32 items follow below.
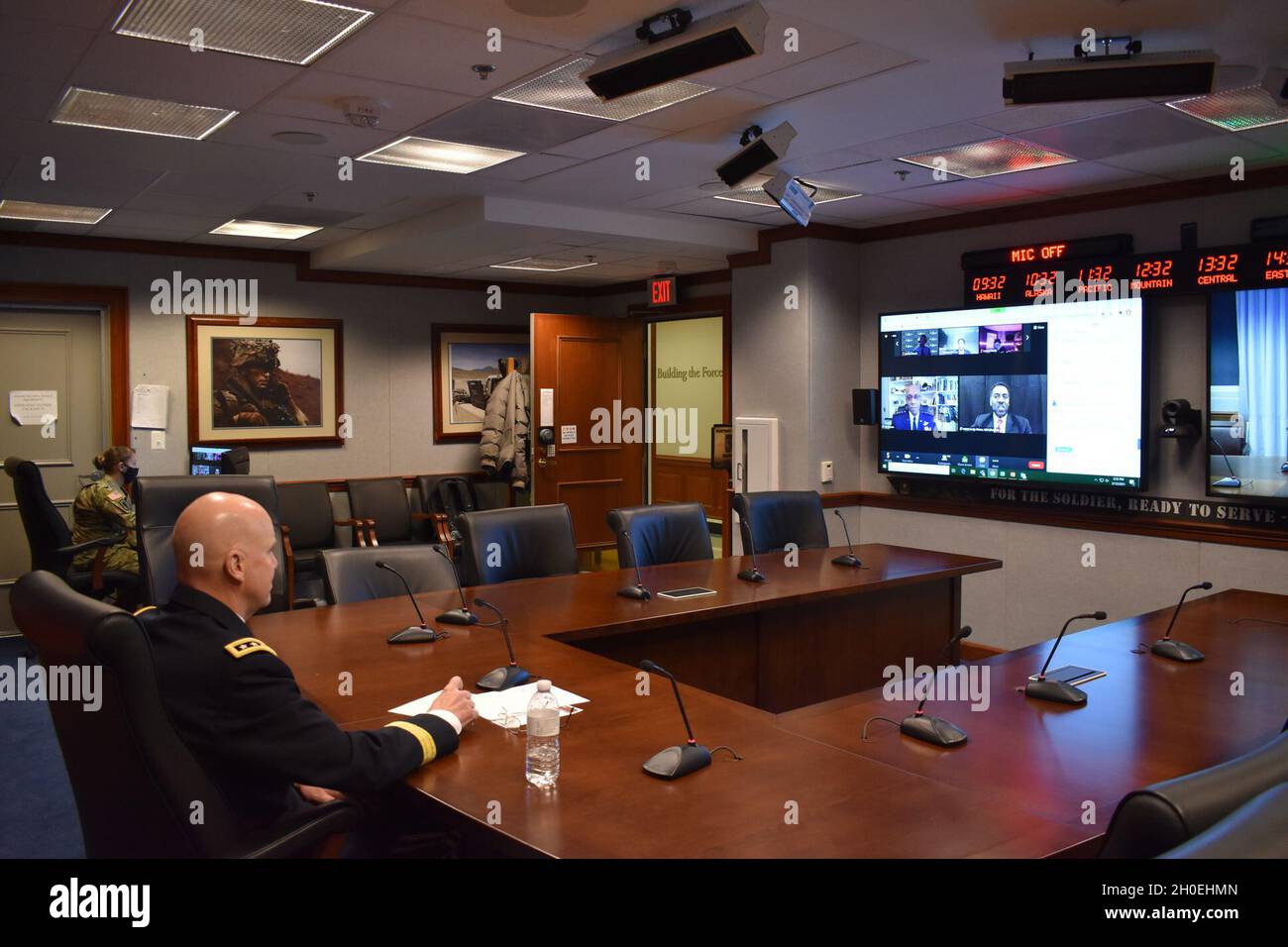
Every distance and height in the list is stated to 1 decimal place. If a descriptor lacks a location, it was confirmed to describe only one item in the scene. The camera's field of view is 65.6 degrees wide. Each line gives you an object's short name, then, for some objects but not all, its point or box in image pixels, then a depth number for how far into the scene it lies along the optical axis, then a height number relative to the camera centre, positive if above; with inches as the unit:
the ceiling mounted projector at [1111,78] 119.7 +45.2
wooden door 313.6 +12.8
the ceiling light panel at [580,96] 141.5 +52.6
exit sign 309.7 +49.3
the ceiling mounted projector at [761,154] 154.6 +46.4
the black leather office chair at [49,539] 217.9 -18.8
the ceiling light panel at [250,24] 115.9 +51.7
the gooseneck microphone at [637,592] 144.3 -20.9
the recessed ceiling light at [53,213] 231.3 +57.1
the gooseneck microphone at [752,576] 158.6 -20.2
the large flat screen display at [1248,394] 182.7 +9.6
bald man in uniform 74.1 -18.3
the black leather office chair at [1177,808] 42.8 -15.8
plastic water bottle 77.9 -23.4
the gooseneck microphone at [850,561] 173.1 -19.6
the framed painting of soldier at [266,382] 285.3 +20.6
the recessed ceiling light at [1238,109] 149.9 +52.4
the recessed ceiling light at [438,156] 181.0 +55.1
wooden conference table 69.1 -25.8
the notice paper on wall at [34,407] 265.6 +12.2
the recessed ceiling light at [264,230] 254.8 +58.0
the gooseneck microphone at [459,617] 129.0 -21.6
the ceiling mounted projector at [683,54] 110.4 +46.0
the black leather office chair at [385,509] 306.0 -18.1
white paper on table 93.4 -24.5
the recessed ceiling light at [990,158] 180.4 +54.4
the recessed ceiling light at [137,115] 153.8 +54.0
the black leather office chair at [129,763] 69.6 -22.5
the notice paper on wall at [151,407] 273.9 +12.5
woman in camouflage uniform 227.3 -14.7
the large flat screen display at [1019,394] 204.7 +11.9
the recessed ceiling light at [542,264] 289.3 +55.6
